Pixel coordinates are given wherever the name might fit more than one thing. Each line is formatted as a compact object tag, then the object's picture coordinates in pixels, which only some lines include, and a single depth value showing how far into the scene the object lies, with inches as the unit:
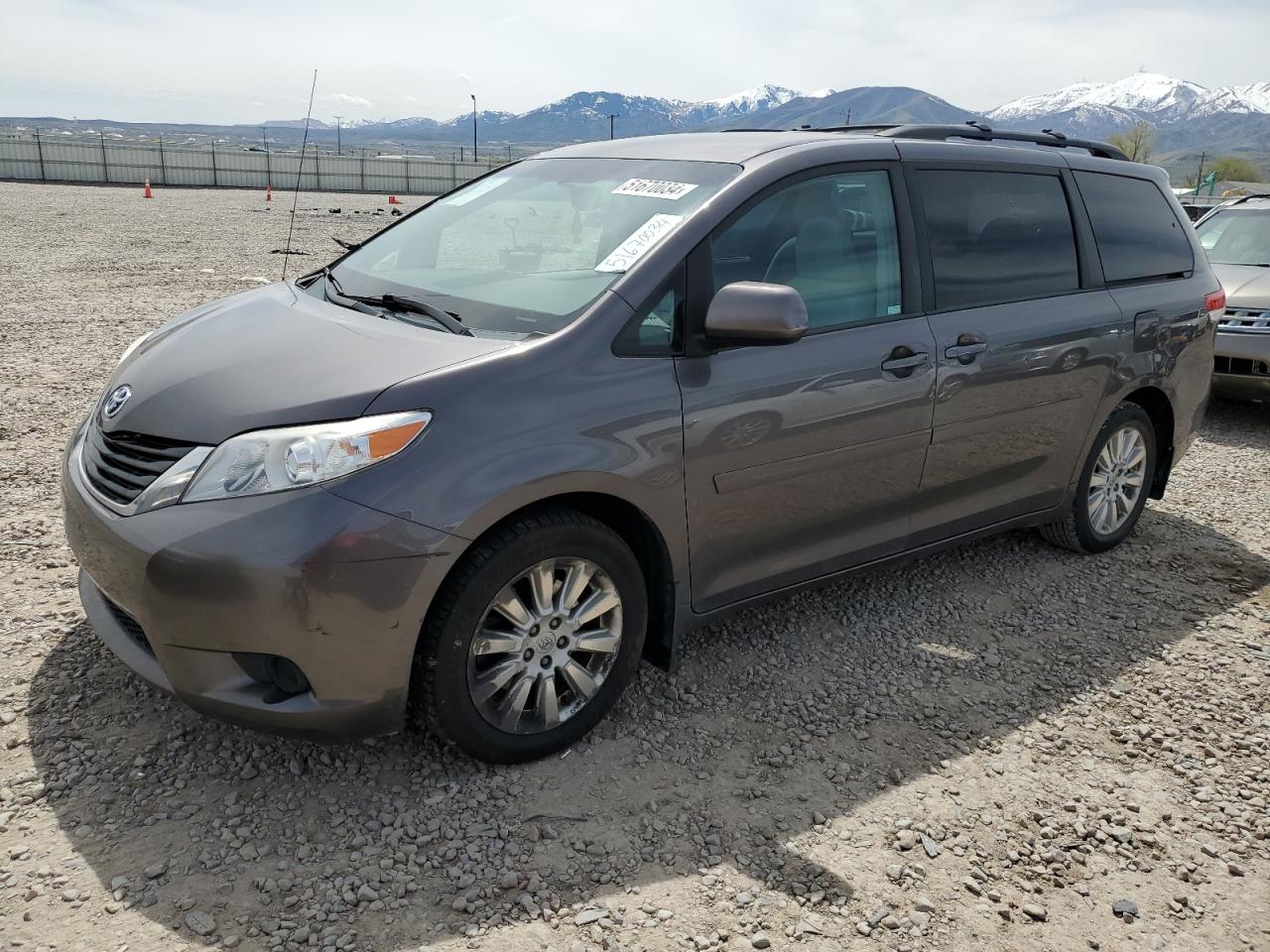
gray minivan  107.7
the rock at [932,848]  115.9
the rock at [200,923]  98.1
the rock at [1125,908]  108.1
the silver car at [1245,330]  314.3
